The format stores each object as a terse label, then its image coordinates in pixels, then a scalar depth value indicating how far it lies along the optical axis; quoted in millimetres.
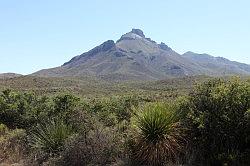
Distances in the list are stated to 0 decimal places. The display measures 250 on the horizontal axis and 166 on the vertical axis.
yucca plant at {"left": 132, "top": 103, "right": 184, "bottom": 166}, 10453
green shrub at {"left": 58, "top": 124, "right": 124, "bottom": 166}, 11766
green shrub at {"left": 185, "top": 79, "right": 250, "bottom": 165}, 9875
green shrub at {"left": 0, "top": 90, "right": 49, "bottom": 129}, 15461
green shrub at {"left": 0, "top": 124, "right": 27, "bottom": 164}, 13250
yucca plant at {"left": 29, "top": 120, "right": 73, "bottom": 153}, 12711
